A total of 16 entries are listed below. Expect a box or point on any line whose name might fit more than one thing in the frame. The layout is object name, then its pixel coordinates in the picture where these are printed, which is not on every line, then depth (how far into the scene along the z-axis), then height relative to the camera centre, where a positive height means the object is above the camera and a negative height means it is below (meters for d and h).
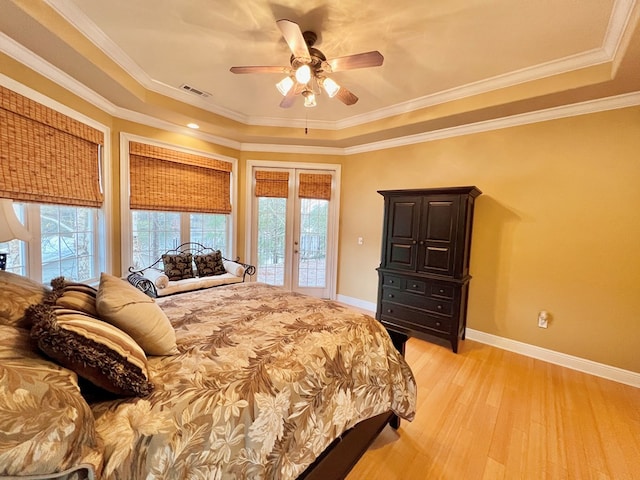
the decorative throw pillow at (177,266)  3.48 -0.67
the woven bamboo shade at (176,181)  3.46 +0.46
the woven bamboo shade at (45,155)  2.14 +0.48
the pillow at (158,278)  3.11 -0.74
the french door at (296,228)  4.59 -0.17
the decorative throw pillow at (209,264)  3.72 -0.68
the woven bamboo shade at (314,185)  4.59 +0.56
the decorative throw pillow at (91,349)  0.90 -0.48
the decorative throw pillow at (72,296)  1.20 -0.41
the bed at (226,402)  0.73 -0.70
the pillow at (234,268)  3.83 -0.73
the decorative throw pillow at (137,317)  1.21 -0.48
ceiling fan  1.89 +1.17
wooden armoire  3.04 -0.45
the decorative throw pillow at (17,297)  1.08 -0.39
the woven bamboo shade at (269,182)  4.57 +0.59
